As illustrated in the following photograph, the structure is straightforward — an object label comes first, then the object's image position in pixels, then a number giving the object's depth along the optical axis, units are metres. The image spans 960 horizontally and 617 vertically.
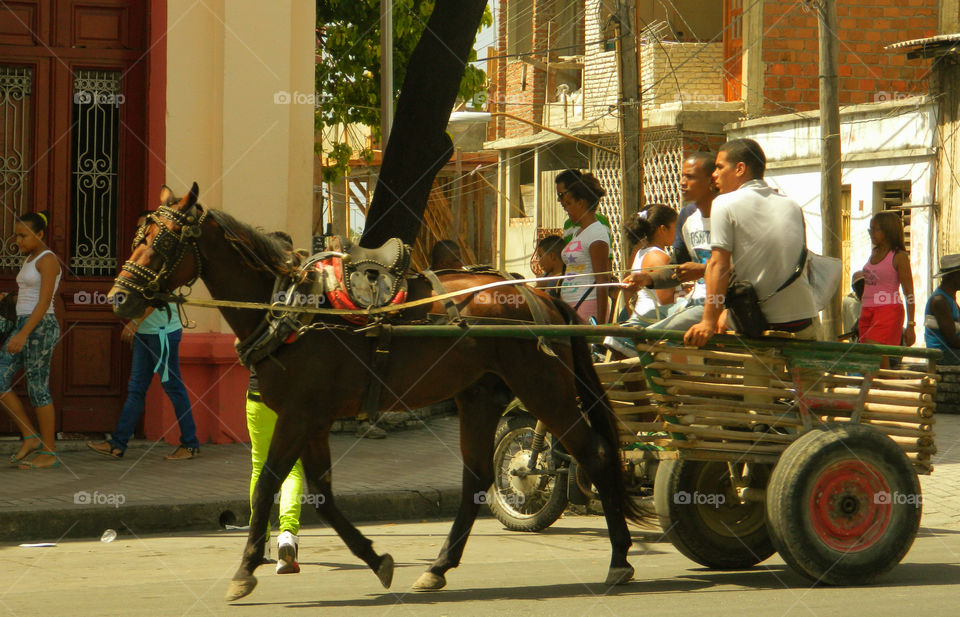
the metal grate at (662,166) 23.83
